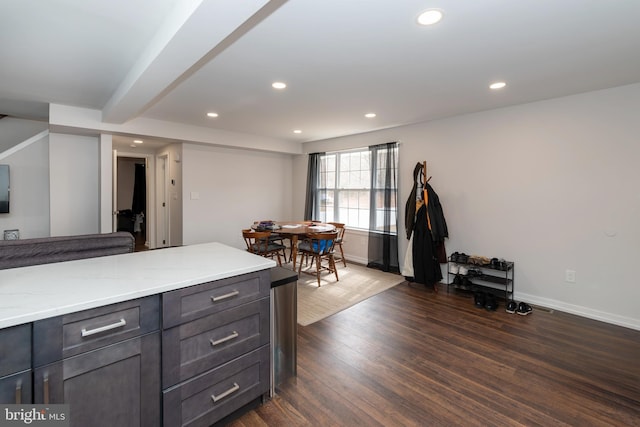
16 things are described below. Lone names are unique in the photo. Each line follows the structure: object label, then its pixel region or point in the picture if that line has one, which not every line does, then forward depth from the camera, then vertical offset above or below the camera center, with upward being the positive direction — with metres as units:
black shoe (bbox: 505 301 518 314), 3.23 -1.12
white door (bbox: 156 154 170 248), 5.84 +0.04
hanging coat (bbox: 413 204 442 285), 3.97 -0.65
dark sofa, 1.68 -0.30
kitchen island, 1.06 -0.59
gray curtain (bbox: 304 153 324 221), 6.00 +0.44
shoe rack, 3.53 -0.85
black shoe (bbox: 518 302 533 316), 3.18 -1.12
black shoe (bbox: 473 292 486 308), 3.36 -1.08
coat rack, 4.18 +0.51
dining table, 4.22 -0.37
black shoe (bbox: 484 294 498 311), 3.27 -1.10
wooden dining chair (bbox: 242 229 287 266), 4.05 -0.60
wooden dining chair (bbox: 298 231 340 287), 4.07 -0.60
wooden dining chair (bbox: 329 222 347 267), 4.65 -0.46
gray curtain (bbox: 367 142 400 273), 4.70 -0.05
